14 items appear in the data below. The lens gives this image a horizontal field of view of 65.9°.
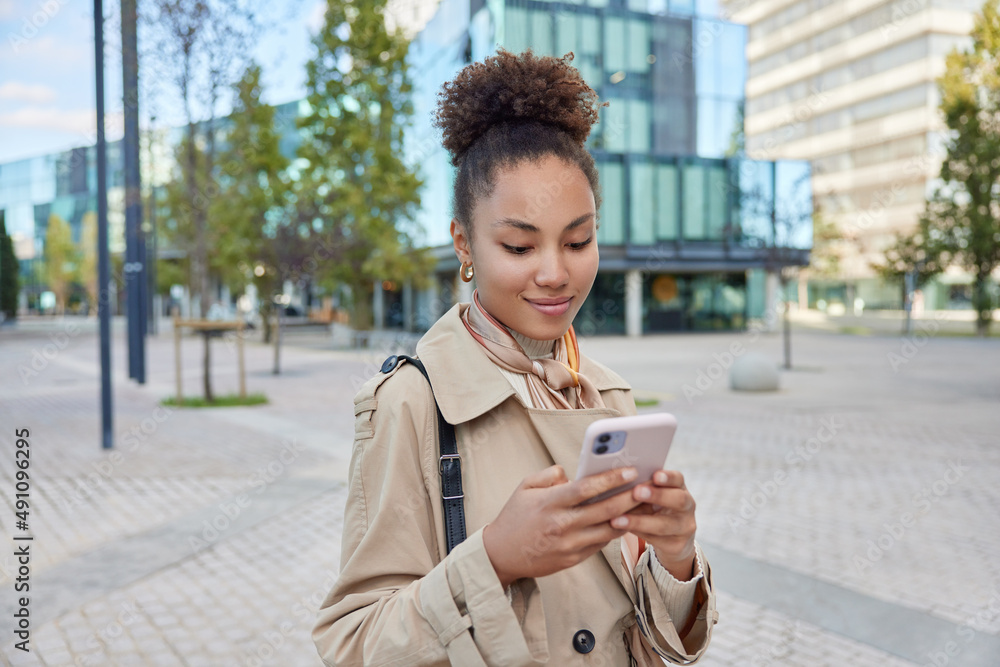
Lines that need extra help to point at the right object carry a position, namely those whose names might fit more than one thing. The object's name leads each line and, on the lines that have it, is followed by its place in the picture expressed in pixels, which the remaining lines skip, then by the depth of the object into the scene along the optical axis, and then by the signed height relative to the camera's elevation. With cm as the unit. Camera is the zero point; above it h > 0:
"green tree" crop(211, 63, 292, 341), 1986 +314
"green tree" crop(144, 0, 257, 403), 1177 +416
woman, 116 -27
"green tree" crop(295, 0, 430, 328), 2402 +573
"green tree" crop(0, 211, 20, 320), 3784 +172
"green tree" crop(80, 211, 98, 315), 5981 +437
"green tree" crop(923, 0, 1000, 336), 2892 +560
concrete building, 5947 +1774
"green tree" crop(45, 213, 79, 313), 6028 +446
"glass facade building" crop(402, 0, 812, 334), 3244 +689
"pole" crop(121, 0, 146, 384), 1206 +174
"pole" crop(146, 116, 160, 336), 3209 +220
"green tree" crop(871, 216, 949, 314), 3036 +205
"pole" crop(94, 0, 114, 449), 834 +66
